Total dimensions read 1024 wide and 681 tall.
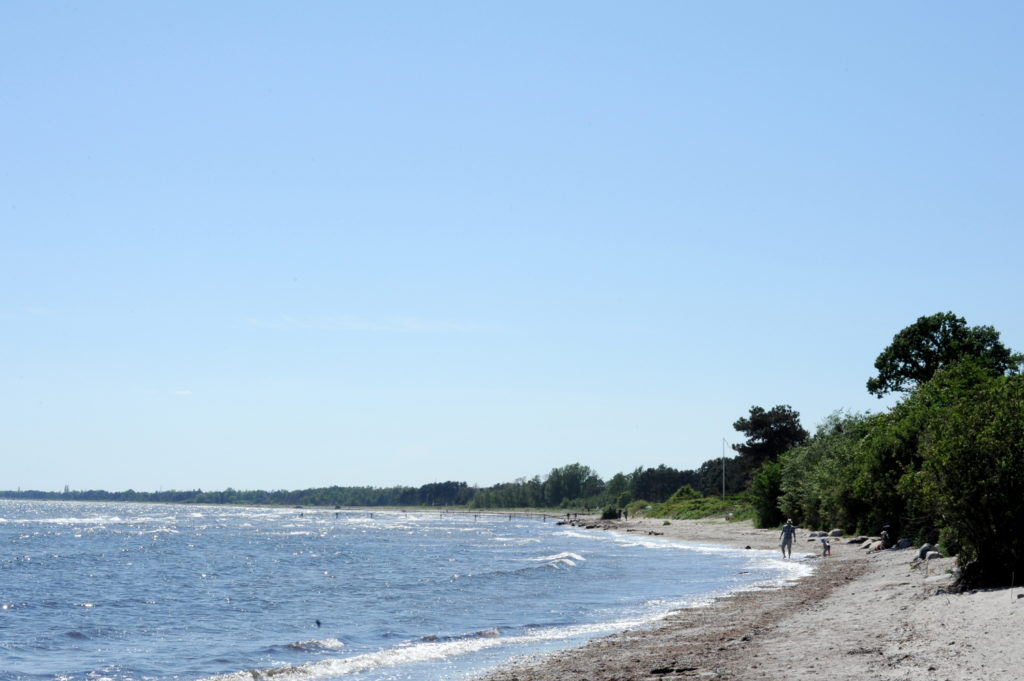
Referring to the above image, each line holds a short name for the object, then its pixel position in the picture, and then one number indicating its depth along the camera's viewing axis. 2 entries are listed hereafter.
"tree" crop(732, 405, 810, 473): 113.94
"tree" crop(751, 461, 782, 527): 78.44
